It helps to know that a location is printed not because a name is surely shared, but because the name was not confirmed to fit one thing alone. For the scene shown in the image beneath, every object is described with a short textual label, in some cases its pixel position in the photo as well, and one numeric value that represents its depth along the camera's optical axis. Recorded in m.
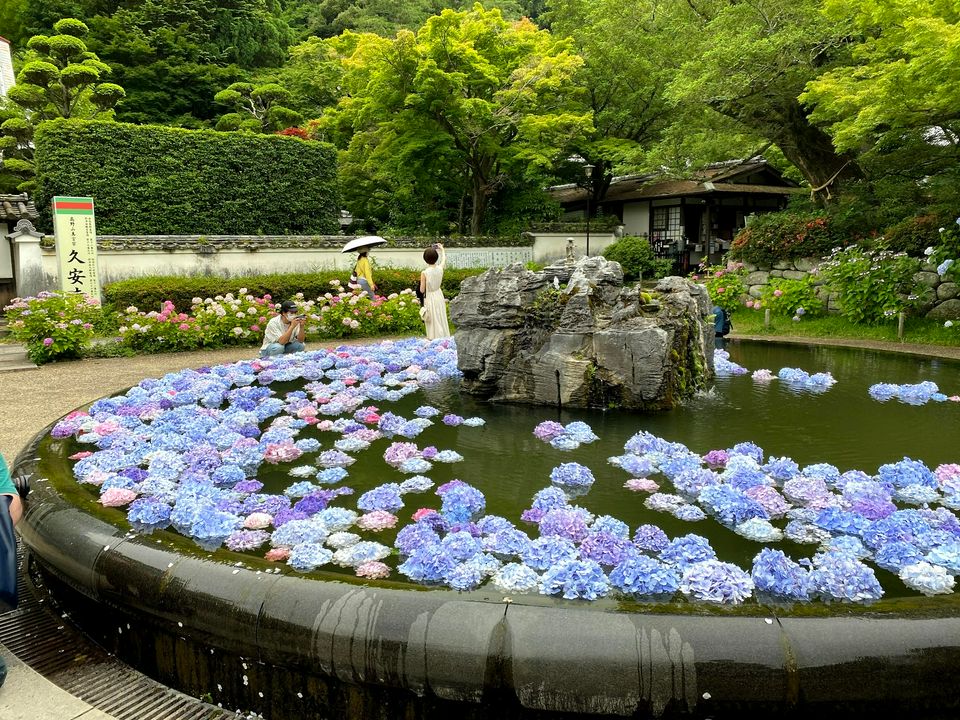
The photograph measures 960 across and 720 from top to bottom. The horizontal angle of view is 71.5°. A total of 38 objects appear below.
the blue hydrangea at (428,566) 2.75
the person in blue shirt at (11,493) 2.76
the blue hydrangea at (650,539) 3.05
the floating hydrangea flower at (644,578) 2.58
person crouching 8.41
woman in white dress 9.63
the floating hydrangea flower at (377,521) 3.42
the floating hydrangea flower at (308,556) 2.88
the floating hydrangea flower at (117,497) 3.58
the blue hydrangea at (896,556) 2.88
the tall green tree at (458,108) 21.81
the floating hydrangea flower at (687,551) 2.85
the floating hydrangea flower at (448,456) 4.55
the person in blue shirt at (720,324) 9.44
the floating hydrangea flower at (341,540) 3.17
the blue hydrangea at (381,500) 3.67
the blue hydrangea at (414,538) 3.07
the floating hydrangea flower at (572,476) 4.04
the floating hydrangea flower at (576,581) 2.57
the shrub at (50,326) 11.02
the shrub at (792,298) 14.57
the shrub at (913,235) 13.58
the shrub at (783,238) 16.06
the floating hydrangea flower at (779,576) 2.57
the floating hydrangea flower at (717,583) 2.51
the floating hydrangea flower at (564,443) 4.81
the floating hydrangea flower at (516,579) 2.66
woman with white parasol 10.70
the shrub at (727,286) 16.19
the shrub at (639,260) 23.25
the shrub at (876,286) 12.87
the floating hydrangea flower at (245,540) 3.13
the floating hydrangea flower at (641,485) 3.93
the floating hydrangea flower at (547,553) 2.85
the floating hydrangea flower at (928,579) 2.66
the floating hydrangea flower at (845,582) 2.57
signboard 12.51
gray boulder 5.73
